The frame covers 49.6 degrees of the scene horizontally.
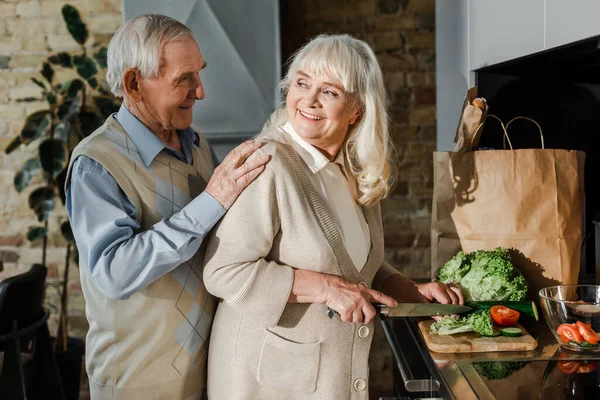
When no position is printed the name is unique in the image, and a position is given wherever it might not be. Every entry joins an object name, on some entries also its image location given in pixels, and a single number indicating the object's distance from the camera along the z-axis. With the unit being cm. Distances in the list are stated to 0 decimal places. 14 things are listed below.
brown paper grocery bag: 160
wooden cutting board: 136
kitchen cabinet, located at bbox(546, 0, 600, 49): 123
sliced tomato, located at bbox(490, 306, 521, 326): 146
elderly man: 133
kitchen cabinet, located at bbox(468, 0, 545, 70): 152
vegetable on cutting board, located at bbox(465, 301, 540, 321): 152
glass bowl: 132
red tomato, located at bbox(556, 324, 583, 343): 131
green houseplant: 294
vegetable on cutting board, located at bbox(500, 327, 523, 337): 140
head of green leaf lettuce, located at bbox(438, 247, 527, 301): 154
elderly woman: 133
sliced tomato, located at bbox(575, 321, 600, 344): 130
